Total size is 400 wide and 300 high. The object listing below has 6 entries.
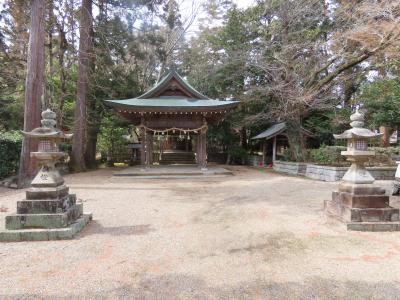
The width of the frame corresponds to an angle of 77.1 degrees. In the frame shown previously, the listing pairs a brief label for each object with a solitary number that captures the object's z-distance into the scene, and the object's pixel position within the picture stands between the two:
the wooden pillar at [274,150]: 17.27
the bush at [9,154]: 9.63
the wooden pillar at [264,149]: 18.44
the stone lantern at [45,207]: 3.96
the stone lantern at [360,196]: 4.43
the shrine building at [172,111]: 11.99
